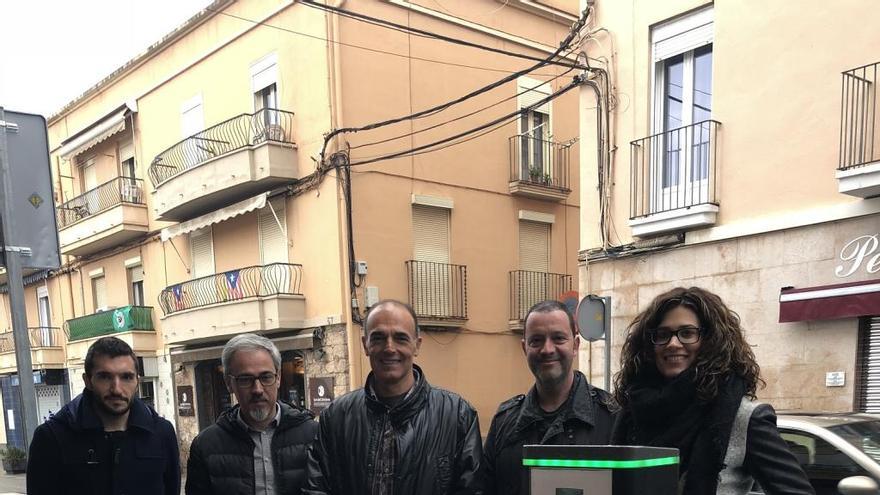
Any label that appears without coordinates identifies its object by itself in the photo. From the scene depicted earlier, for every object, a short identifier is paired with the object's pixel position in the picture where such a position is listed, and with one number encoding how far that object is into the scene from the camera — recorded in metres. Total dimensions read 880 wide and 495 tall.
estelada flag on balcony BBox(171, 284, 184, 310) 14.36
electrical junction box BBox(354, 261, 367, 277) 11.65
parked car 3.81
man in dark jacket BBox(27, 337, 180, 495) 2.78
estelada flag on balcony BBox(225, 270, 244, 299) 12.76
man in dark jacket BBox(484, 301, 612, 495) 2.45
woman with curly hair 1.74
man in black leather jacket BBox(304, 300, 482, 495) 2.38
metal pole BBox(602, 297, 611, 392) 6.43
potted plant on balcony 14.00
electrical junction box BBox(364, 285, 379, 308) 11.75
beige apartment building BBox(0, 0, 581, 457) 11.91
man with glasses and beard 2.64
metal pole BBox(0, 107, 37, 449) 2.93
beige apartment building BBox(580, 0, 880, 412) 6.54
